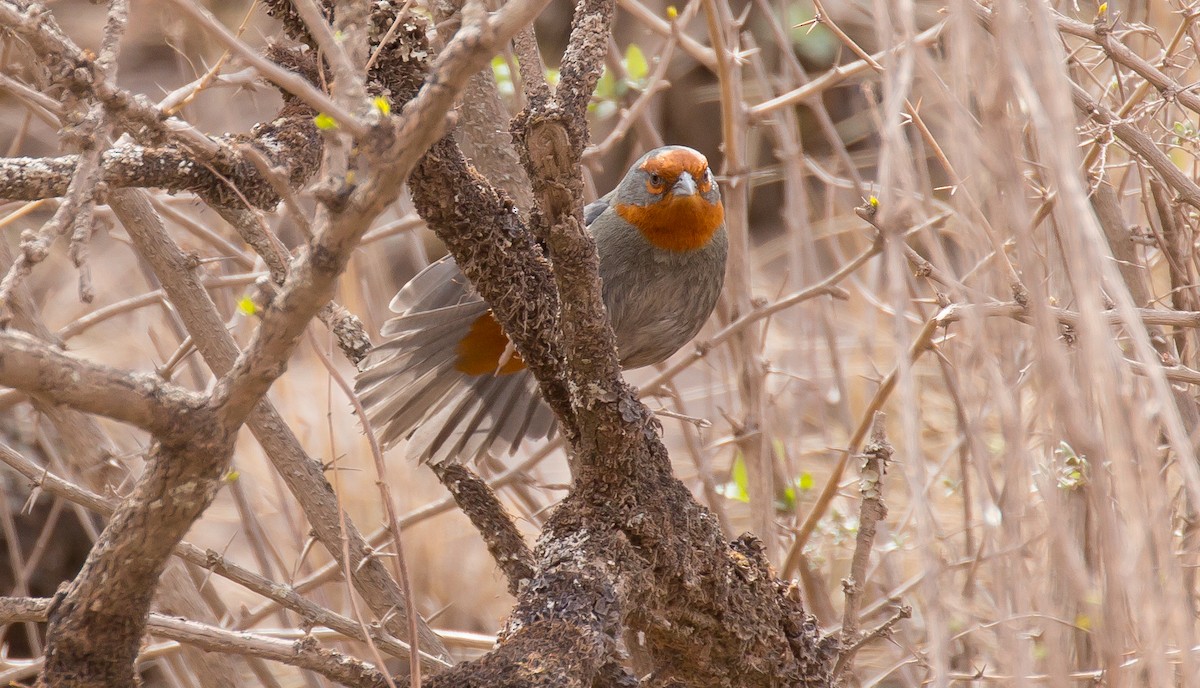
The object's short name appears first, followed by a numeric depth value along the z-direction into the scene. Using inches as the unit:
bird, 316.8
